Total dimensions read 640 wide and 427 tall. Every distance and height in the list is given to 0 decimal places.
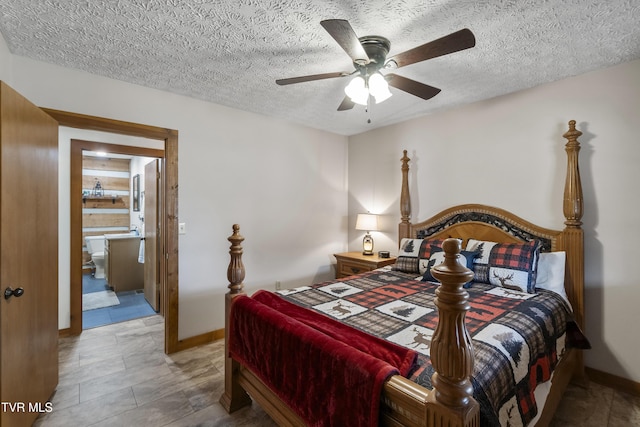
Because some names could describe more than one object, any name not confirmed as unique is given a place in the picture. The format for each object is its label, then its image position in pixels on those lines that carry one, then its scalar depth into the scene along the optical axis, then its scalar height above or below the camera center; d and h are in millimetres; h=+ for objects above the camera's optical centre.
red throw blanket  1182 -690
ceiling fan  1465 +865
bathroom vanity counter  4656 -847
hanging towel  4523 -650
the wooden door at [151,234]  3805 -308
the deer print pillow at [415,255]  2877 -435
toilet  5547 -725
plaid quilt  1271 -649
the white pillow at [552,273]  2312 -479
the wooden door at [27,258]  1545 -289
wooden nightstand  3457 -612
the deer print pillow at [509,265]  2312 -430
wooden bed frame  922 -442
